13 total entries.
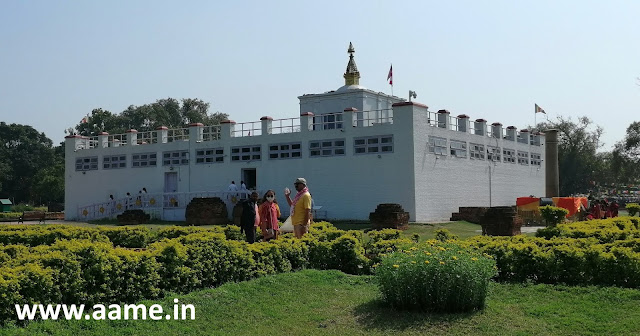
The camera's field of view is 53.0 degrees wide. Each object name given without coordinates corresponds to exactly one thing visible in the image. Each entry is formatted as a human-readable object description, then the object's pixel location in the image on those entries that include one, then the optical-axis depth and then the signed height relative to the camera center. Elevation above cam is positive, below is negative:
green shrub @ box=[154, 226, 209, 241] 15.47 -0.94
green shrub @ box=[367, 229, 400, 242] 12.89 -0.85
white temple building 27.16 +1.45
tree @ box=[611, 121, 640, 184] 52.53 +3.10
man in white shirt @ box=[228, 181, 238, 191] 29.83 +0.27
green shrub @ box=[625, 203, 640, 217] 25.24 -0.68
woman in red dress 12.14 -0.53
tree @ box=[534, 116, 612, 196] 56.00 +2.88
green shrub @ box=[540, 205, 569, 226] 19.52 -0.67
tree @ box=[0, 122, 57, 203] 69.06 +3.96
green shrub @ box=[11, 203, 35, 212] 52.26 -1.22
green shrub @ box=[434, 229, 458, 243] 13.66 -0.93
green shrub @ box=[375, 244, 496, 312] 7.88 -1.11
